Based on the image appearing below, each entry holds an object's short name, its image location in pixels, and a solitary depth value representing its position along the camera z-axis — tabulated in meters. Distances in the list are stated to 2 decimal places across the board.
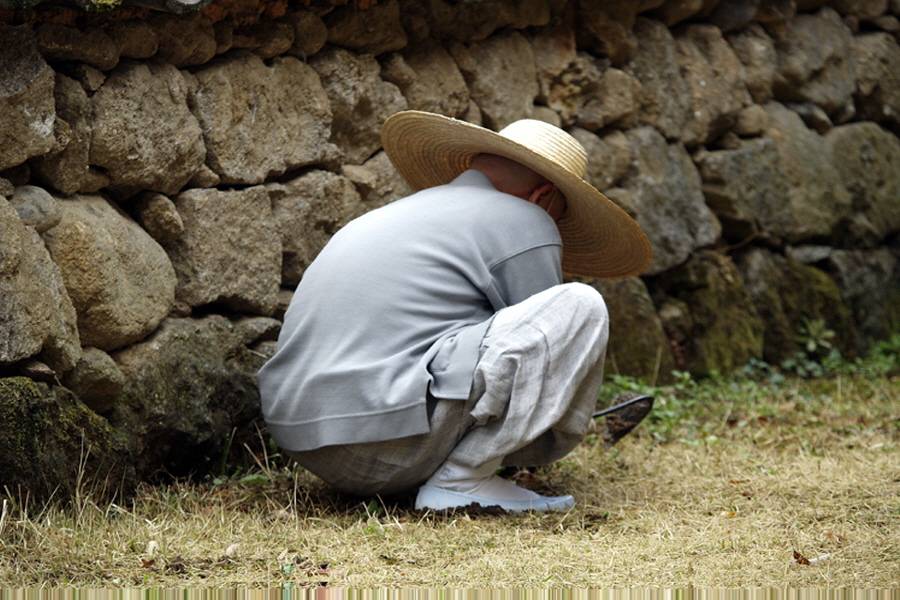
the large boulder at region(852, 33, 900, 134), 11.23
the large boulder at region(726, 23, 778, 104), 9.99
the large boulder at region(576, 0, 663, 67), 8.55
